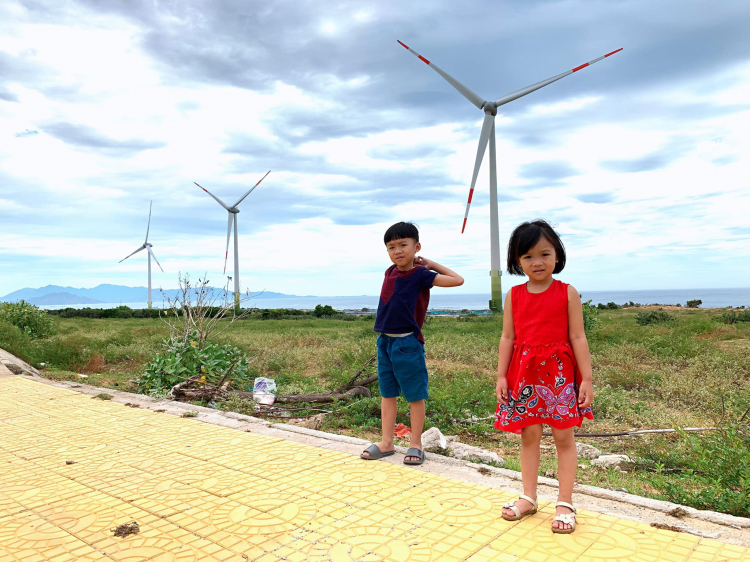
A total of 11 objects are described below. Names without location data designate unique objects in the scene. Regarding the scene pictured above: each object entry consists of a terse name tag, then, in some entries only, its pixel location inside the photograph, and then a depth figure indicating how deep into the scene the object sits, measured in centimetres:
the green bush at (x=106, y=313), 3256
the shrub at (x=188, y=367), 714
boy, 364
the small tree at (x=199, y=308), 788
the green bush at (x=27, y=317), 1481
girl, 263
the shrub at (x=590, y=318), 1260
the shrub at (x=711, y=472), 292
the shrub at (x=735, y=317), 1661
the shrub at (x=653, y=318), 1735
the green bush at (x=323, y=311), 3443
